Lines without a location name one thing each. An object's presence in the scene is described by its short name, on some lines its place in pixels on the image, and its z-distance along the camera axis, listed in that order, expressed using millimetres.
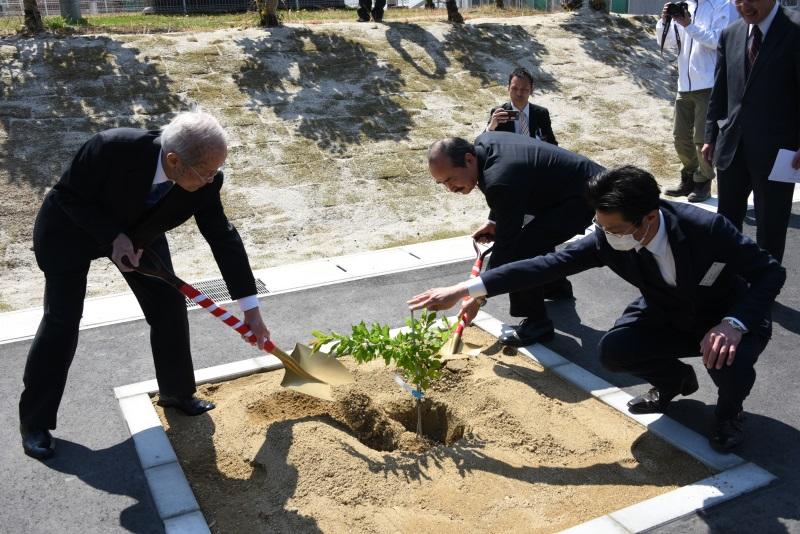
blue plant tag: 4023
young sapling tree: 3859
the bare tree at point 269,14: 12867
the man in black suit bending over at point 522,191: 4410
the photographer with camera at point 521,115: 6205
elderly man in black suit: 3377
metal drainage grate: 6094
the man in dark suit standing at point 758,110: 4969
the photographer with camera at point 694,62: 7676
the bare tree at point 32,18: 11539
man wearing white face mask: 3271
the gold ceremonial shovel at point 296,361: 3760
